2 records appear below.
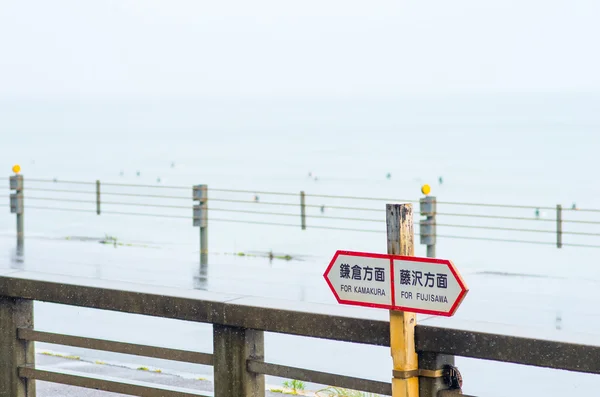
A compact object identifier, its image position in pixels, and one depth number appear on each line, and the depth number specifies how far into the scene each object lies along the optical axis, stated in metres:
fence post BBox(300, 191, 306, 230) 41.67
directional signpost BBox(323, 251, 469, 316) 8.13
